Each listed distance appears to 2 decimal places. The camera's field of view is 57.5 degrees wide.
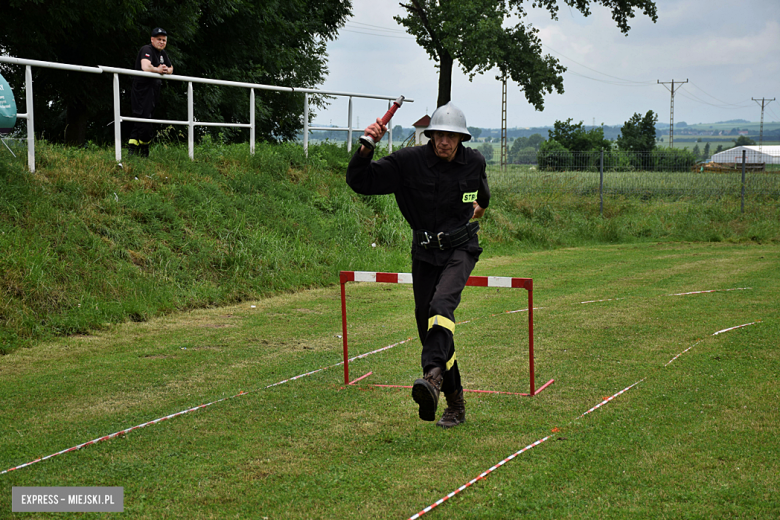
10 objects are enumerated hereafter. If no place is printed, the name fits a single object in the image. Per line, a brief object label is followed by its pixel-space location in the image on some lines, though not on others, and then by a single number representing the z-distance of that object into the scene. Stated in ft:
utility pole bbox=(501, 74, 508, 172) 207.84
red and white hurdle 18.20
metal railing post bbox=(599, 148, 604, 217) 69.23
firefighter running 16.22
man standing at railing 39.42
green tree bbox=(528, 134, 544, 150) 328.12
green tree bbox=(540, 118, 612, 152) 185.68
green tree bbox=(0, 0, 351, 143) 51.72
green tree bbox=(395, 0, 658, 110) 111.24
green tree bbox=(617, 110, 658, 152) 203.51
